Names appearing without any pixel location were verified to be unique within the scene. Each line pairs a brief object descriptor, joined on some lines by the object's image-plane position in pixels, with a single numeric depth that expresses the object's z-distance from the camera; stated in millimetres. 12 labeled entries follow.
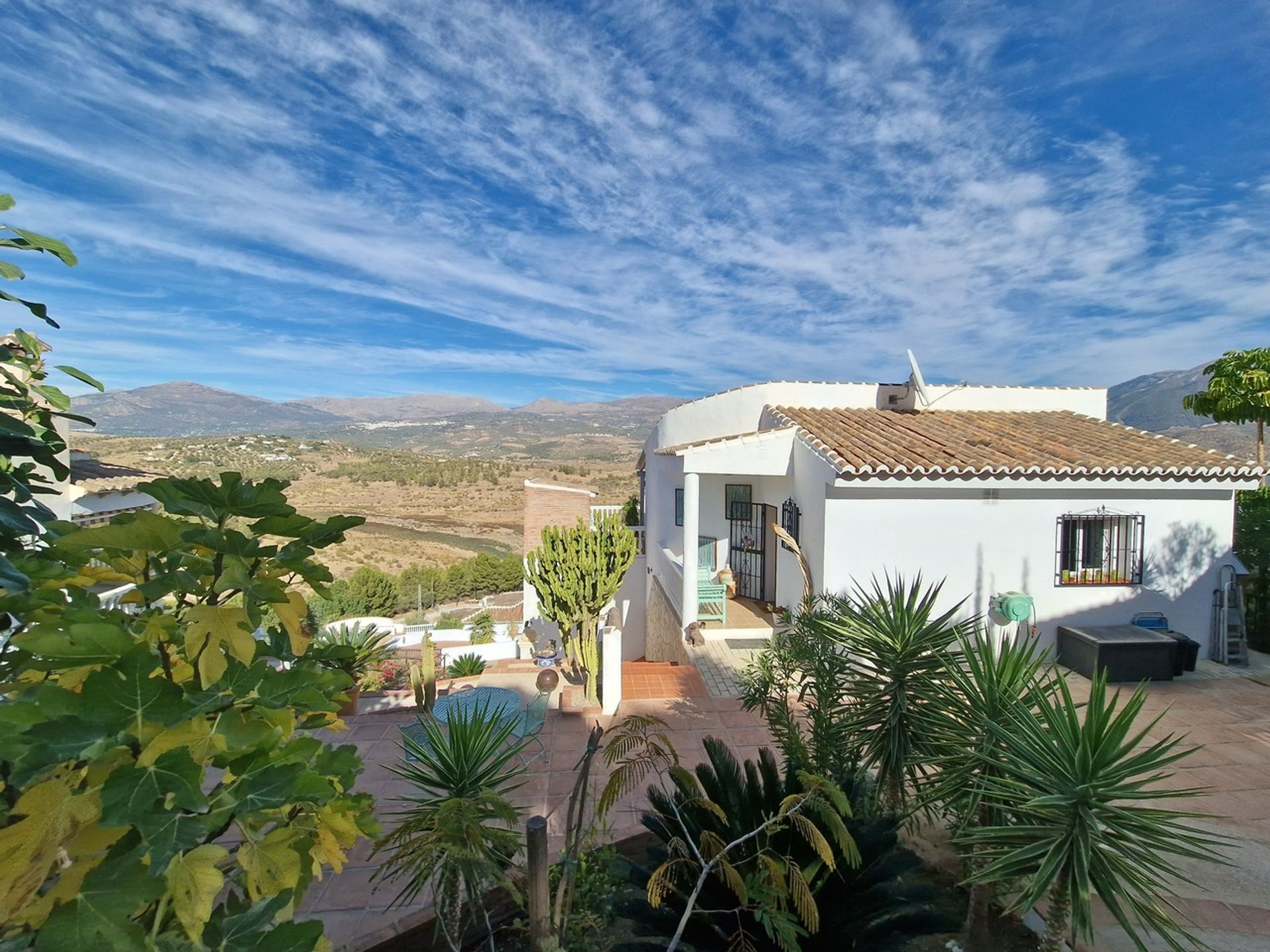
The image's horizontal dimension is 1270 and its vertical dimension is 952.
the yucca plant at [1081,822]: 3293
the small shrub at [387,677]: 12568
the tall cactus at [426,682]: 9672
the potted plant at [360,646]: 10922
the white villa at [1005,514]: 11203
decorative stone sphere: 10508
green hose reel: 10398
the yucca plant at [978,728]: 4262
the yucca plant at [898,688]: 5082
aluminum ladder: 11469
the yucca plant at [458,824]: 3617
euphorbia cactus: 12516
